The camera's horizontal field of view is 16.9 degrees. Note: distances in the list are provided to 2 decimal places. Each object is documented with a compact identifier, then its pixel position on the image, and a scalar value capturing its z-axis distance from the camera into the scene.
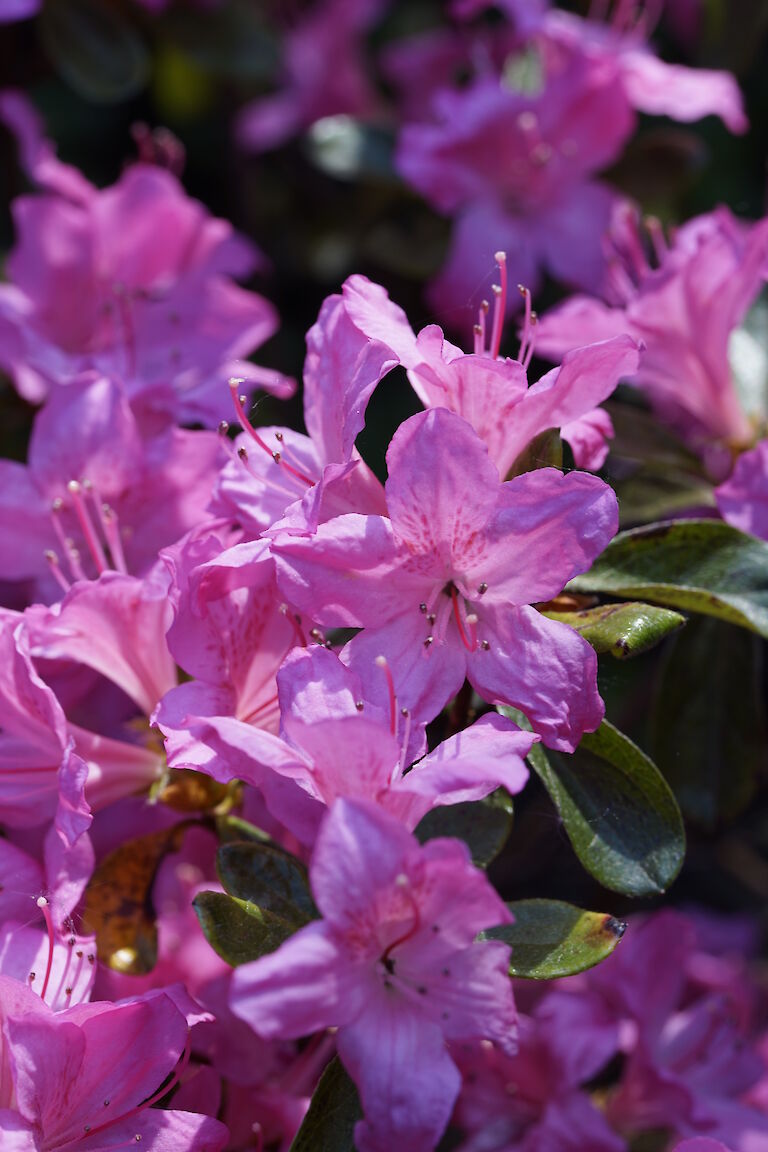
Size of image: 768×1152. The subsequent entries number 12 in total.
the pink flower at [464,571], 0.34
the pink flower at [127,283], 0.46
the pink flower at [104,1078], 0.34
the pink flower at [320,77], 0.61
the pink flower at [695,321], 0.41
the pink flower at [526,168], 0.48
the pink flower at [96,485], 0.40
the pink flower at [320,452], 0.34
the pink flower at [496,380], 0.34
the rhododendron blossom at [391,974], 0.31
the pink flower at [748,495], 0.39
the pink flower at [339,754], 0.32
